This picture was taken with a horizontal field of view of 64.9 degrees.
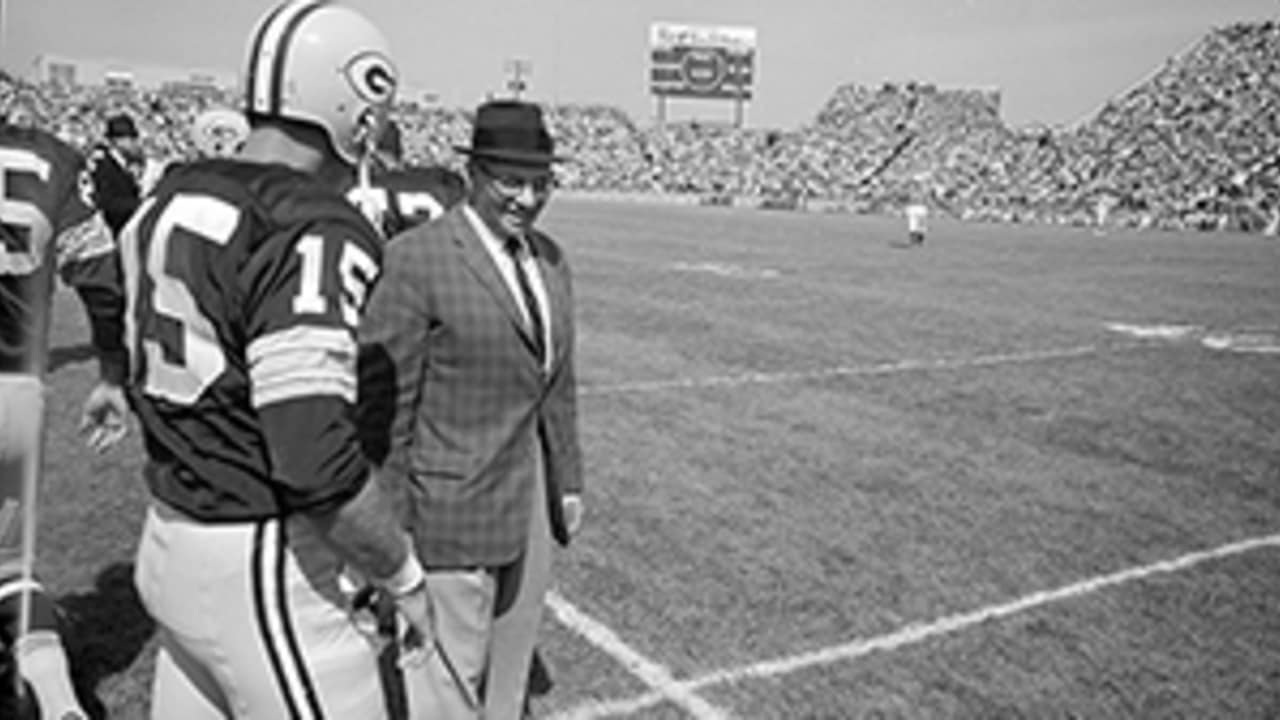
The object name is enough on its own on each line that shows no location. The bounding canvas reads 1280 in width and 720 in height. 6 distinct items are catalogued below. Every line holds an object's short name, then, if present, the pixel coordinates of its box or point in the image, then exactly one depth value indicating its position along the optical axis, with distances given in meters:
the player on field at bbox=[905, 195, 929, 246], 28.80
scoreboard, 82.12
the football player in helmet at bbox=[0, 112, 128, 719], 3.00
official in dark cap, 8.04
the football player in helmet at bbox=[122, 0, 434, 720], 1.80
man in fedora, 2.79
